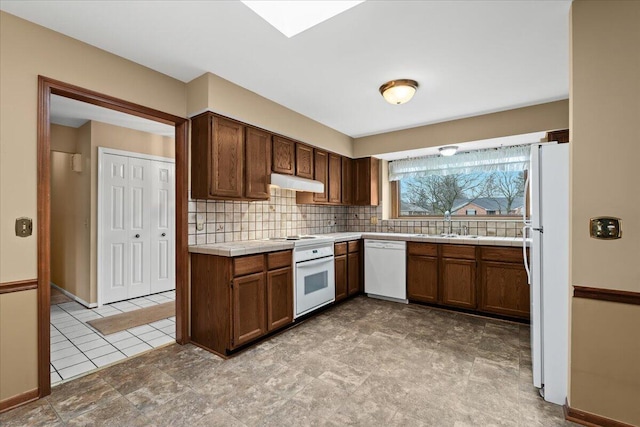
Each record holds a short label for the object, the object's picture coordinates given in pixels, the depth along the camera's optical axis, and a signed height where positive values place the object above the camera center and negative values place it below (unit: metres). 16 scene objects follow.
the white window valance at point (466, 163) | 3.85 +0.72
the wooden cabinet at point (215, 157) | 2.68 +0.53
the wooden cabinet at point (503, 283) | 3.20 -0.79
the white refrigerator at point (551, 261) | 1.86 -0.31
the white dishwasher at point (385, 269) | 3.94 -0.78
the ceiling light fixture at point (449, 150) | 3.97 +0.85
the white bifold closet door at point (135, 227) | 3.97 -0.19
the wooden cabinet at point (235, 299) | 2.49 -0.78
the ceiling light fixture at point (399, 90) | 2.73 +1.15
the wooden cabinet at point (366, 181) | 4.68 +0.52
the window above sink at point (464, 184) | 3.95 +0.43
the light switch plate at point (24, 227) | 1.87 -0.08
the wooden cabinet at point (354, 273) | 4.09 -0.86
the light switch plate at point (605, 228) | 1.60 -0.09
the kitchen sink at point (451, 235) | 3.70 -0.31
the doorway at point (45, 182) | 1.95 +0.22
